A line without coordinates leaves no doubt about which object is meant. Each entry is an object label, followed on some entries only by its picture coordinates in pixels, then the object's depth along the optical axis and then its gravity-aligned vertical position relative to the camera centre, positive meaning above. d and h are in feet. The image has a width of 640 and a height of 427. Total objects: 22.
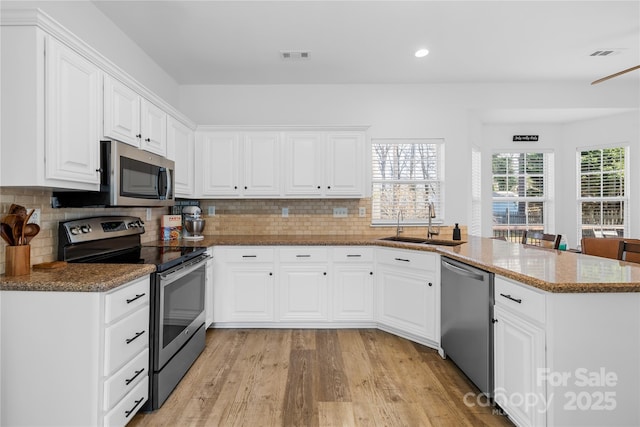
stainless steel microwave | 6.58 +0.71
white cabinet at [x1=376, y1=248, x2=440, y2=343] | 9.16 -2.33
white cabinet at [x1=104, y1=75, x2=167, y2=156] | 6.72 +2.25
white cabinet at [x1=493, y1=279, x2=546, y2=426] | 5.22 -2.55
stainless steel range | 6.52 -1.52
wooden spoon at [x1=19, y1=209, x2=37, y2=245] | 5.45 -0.21
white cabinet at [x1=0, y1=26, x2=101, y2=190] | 5.11 +1.70
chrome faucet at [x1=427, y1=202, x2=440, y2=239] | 11.29 -0.04
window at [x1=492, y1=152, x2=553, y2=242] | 16.28 +1.11
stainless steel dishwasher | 6.54 -2.37
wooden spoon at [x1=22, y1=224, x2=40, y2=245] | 5.53 -0.32
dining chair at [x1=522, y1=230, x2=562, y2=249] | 10.53 -0.77
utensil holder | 5.35 -0.78
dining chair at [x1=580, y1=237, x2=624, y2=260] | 12.74 -1.24
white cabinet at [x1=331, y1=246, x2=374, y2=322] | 10.74 -2.37
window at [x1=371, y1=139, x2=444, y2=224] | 13.02 +1.46
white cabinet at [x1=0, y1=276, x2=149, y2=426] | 4.98 -2.21
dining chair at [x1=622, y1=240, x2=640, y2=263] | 7.98 -0.95
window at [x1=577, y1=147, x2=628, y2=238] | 14.82 +1.10
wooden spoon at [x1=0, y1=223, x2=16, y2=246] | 5.32 -0.34
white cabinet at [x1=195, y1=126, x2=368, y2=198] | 11.79 +1.86
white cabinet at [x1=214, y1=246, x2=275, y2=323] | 10.58 -2.28
